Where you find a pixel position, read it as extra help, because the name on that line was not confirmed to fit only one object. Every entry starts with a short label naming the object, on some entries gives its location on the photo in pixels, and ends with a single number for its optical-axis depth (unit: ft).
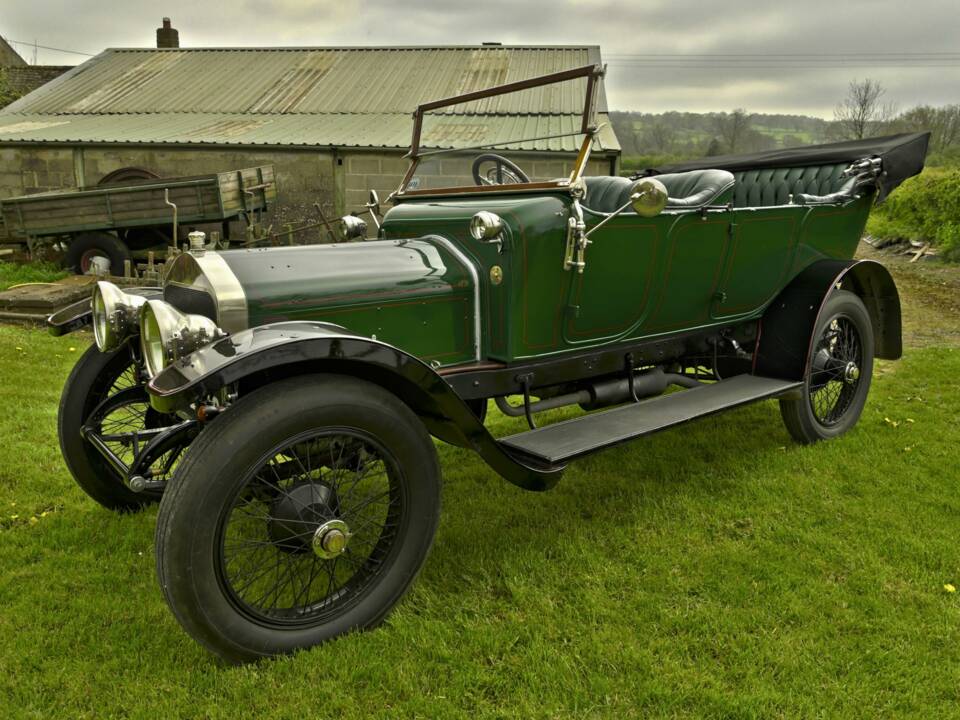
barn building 37.47
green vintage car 7.25
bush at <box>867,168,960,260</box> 40.27
